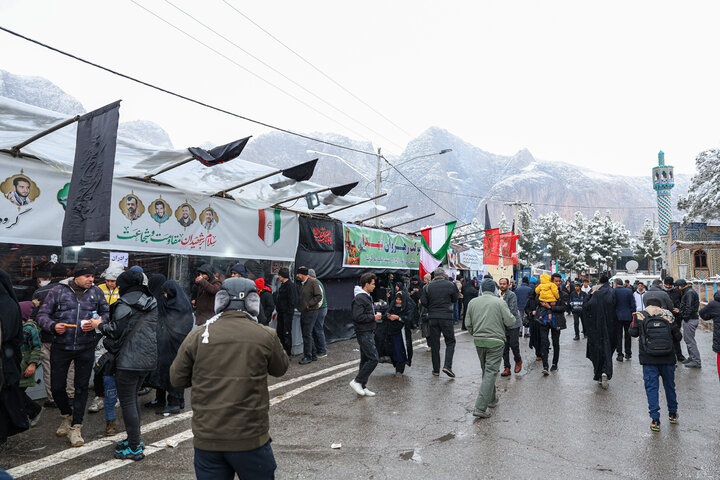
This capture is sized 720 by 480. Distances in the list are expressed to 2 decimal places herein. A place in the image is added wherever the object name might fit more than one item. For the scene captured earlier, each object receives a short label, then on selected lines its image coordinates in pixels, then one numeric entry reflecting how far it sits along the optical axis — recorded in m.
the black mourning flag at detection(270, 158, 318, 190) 8.50
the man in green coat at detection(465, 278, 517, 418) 5.88
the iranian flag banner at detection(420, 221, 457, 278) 14.20
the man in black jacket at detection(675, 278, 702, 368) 9.22
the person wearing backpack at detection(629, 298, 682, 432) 5.35
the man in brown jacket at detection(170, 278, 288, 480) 2.60
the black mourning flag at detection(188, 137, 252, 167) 6.89
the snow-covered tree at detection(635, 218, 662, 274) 60.31
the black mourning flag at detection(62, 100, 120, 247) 5.58
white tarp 5.58
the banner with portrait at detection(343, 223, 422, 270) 12.79
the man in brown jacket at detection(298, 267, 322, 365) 9.40
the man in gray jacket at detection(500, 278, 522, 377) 8.20
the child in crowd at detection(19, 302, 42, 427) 4.45
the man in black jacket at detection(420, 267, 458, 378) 8.12
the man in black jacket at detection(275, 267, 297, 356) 9.48
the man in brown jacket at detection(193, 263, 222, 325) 7.05
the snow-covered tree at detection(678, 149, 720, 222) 33.09
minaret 54.75
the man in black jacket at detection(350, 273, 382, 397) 6.84
